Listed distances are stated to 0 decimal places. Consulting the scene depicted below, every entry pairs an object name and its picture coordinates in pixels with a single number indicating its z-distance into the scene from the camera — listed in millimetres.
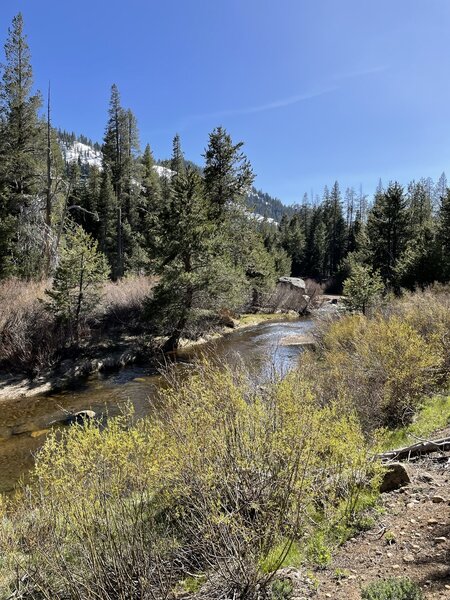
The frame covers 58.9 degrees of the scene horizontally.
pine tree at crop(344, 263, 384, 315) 18516
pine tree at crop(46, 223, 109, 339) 17625
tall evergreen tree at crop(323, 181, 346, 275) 73225
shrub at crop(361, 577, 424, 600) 3246
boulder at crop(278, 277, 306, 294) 41031
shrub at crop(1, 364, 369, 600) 3564
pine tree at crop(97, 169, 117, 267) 44875
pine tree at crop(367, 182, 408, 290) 35375
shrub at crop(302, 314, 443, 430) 8461
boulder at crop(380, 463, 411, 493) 5565
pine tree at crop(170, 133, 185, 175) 58438
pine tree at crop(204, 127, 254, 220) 29547
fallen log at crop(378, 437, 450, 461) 6539
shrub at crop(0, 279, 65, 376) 16766
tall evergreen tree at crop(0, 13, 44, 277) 23500
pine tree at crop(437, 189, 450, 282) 25375
